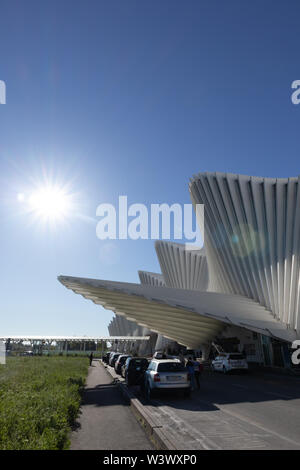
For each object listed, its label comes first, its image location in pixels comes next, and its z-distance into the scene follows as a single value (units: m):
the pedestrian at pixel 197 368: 15.79
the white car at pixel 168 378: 11.98
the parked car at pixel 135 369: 17.28
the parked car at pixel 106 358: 45.16
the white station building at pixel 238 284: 24.39
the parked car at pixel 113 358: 34.09
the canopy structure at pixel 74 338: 72.69
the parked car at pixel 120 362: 25.56
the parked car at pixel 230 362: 23.30
